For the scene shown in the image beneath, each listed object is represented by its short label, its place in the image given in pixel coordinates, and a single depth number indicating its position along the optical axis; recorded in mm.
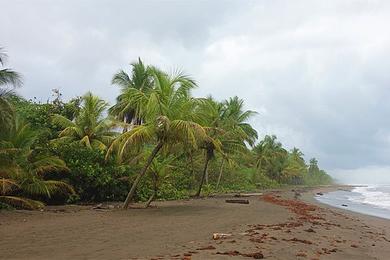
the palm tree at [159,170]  18516
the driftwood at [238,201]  23195
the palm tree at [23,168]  14477
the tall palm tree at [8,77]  14102
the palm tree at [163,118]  16766
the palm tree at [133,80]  32397
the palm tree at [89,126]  25484
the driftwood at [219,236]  10159
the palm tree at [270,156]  64125
